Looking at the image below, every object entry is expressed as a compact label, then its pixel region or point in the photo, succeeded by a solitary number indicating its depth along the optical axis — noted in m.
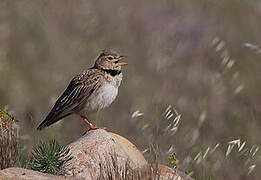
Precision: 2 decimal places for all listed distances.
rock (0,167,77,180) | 9.87
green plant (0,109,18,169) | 10.85
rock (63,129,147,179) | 11.52
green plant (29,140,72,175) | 11.19
